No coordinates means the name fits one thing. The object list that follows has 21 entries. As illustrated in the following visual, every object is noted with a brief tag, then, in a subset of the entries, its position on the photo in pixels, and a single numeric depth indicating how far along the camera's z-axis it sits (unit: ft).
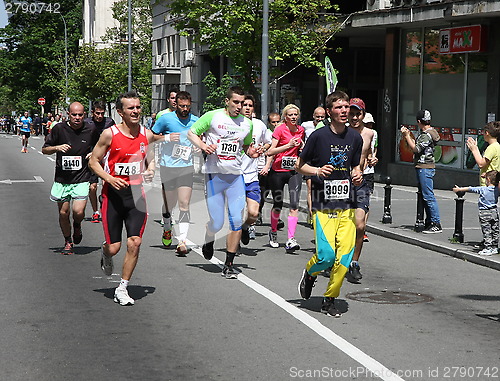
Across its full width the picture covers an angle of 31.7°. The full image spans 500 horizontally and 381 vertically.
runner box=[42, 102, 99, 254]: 36.60
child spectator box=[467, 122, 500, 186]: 36.99
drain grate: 27.81
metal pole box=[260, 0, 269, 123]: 69.05
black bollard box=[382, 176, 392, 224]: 48.37
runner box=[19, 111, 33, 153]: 142.82
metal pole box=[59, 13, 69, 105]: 215.00
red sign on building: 66.59
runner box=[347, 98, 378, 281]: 32.03
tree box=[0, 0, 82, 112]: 251.19
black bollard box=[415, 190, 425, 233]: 45.11
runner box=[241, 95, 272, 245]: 36.19
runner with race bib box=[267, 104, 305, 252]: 39.75
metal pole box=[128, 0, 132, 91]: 134.84
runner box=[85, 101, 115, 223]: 45.62
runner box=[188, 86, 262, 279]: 31.96
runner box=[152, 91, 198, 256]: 36.73
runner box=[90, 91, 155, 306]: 27.30
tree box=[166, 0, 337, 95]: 74.55
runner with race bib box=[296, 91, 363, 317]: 25.38
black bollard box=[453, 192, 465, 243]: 40.75
